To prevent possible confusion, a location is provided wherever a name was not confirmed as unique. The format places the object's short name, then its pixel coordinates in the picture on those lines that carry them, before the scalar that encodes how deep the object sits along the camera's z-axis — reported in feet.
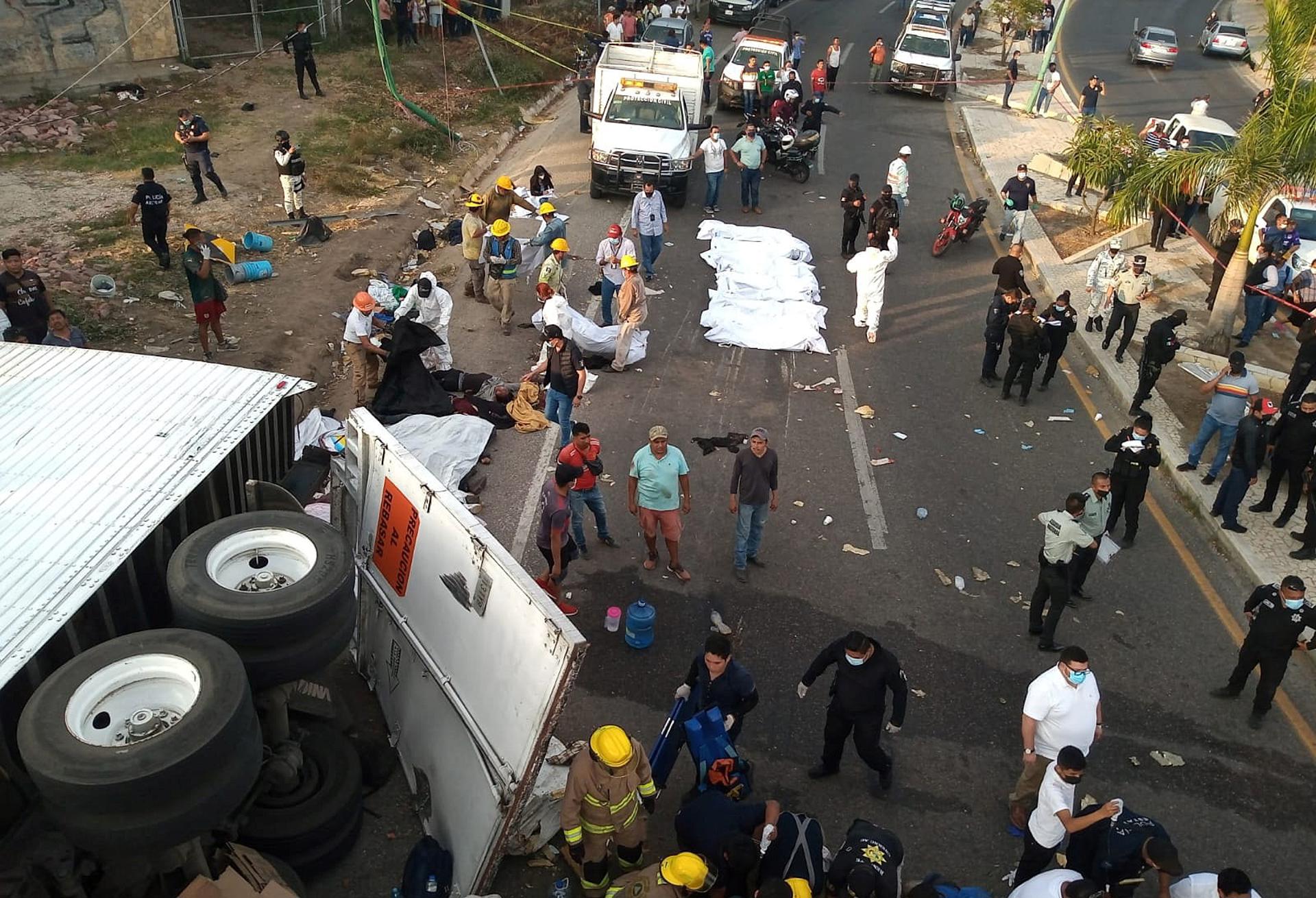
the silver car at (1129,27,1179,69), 103.19
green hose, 67.73
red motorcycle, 55.31
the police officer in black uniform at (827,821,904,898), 16.58
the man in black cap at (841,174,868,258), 52.03
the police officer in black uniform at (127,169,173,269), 43.42
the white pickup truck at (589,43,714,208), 57.77
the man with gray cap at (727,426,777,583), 27.53
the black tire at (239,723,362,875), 18.78
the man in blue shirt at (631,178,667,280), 46.55
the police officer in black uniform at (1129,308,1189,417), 37.11
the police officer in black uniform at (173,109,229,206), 50.37
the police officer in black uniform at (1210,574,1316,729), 23.72
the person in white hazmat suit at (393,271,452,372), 35.78
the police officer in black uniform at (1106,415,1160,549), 29.84
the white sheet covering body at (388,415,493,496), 32.17
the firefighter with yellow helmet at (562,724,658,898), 17.85
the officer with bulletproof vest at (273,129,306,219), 50.19
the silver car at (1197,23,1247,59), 109.09
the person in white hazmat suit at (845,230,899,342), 42.93
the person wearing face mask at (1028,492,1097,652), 25.85
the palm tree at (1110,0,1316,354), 39.93
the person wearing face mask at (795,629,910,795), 21.12
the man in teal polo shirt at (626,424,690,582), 27.30
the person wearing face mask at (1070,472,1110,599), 26.84
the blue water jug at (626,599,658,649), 25.52
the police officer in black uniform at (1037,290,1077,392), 39.22
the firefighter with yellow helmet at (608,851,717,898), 16.29
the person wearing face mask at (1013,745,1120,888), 18.66
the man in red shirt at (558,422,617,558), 27.48
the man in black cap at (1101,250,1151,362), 41.83
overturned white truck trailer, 14.83
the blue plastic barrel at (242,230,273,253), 47.73
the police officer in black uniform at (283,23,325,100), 66.95
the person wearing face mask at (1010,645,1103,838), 20.52
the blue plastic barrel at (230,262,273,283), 44.80
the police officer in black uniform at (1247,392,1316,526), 30.96
